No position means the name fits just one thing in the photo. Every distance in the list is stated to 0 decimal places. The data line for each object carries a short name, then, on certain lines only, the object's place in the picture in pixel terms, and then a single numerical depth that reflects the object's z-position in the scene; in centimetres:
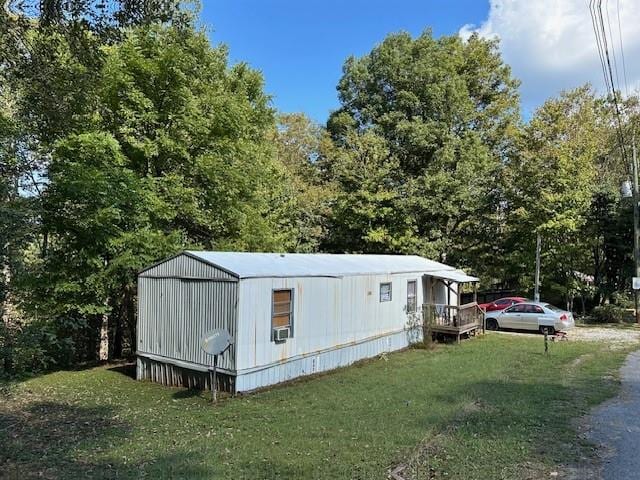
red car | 2230
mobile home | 1035
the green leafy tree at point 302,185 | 2627
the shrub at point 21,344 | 523
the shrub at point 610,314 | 2350
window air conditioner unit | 1098
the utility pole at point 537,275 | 2393
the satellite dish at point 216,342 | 948
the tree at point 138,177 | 1222
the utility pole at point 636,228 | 2230
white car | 1958
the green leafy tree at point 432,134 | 2636
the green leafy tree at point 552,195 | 2478
